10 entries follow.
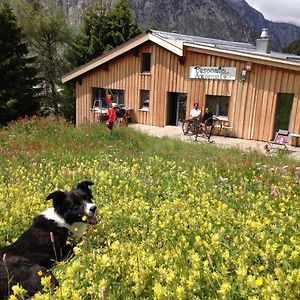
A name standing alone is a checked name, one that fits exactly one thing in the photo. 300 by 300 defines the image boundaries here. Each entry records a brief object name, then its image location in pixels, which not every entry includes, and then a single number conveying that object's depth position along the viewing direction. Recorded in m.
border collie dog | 4.30
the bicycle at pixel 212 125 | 19.44
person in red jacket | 15.45
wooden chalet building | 17.88
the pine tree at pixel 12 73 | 27.44
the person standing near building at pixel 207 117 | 19.58
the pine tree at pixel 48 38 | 37.00
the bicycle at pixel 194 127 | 19.06
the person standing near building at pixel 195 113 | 19.62
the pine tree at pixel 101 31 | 36.75
